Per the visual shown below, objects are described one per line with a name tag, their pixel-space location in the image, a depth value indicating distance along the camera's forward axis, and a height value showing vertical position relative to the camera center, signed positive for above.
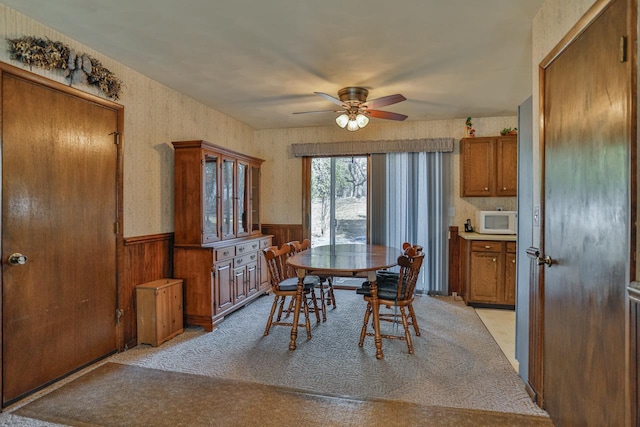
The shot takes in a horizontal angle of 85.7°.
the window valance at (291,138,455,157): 4.73 +0.94
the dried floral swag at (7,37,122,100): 2.22 +1.07
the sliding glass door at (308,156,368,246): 5.19 +0.19
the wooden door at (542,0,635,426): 1.30 -0.04
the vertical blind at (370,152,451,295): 4.78 +0.09
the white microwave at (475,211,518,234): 4.35 -0.12
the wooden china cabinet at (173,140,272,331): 3.47 -0.27
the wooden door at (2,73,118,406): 2.16 -0.15
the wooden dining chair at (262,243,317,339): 3.12 -0.69
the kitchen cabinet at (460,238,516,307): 4.14 -0.73
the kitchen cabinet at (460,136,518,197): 4.43 +0.61
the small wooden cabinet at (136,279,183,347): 3.05 -0.90
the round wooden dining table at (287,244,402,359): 2.77 -0.44
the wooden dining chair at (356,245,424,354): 2.73 -0.68
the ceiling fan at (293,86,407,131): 3.41 +1.04
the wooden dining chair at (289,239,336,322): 3.54 -0.77
